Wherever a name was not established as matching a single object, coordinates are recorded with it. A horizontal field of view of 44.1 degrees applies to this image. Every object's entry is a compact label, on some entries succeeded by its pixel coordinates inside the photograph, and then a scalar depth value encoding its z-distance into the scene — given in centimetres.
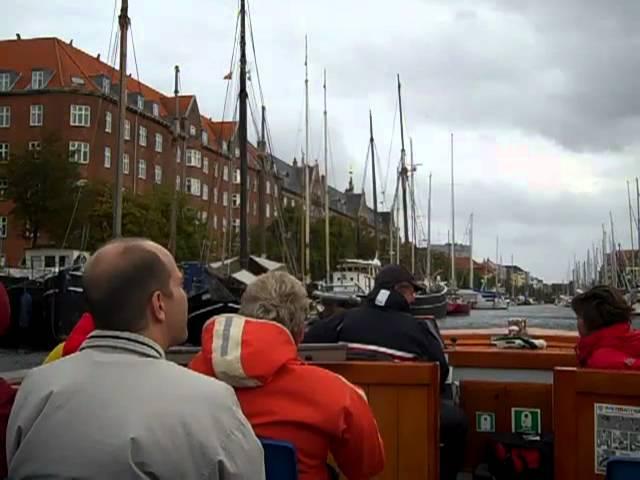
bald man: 161
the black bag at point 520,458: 414
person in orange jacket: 252
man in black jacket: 418
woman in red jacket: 385
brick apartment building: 6100
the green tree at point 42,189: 3906
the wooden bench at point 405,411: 384
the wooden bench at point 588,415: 361
